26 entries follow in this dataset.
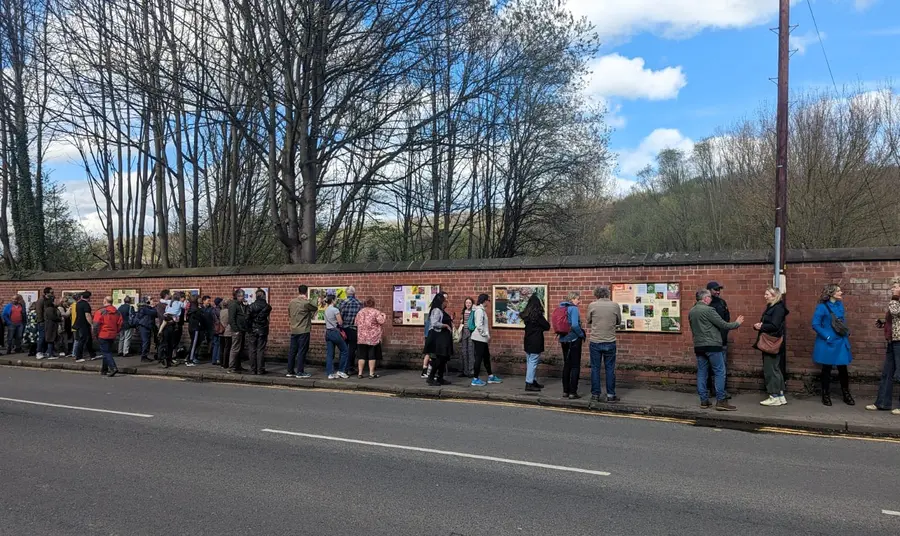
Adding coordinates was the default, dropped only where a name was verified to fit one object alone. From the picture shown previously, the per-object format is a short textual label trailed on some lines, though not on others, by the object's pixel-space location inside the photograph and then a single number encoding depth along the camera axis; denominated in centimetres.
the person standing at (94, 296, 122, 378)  1399
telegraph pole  1065
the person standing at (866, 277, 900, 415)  866
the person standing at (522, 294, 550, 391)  1068
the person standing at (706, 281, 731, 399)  992
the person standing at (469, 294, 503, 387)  1147
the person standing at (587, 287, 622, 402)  975
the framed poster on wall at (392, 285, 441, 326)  1373
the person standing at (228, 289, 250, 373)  1364
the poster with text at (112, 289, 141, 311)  1855
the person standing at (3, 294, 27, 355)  1865
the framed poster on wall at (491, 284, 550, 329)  1262
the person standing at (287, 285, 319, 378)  1313
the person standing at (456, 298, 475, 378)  1225
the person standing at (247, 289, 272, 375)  1330
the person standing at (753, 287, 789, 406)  922
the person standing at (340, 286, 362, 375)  1310
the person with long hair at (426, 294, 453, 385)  1148
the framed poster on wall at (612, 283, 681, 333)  1115
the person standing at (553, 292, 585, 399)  1007
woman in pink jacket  1260
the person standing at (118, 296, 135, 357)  1667
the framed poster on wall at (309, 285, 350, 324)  1483
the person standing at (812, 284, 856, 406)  901
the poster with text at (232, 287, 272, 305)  1612
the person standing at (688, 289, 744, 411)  904
